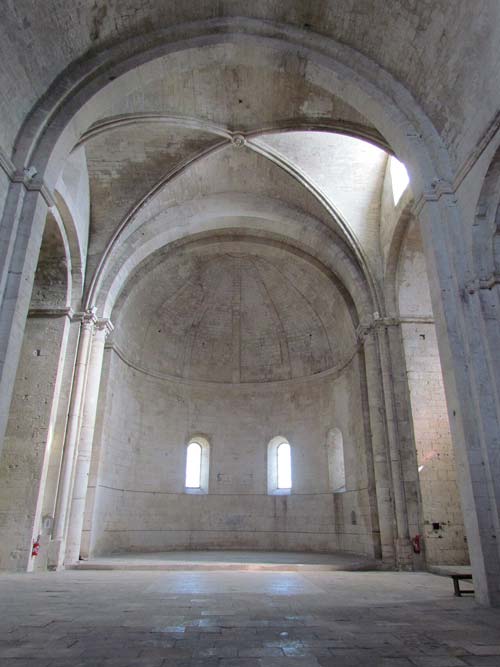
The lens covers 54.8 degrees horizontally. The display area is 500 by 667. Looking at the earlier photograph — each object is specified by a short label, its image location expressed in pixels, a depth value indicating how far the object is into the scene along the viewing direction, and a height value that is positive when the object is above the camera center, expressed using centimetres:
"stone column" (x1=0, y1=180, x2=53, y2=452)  777 +408
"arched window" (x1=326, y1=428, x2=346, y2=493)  1905 +217
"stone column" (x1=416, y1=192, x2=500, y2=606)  742 +216
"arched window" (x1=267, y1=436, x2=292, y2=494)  2055 +209
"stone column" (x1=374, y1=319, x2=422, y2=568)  1311 +215
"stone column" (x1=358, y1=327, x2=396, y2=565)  1355 +191
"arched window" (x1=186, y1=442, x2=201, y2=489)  2070 +209
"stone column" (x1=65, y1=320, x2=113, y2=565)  1329 +206
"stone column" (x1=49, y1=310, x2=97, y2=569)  1248 +198
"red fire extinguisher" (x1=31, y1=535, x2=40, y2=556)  1183 -70
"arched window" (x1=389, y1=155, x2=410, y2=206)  1460 +975
